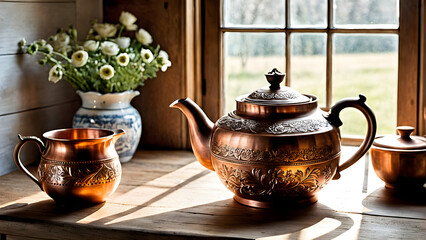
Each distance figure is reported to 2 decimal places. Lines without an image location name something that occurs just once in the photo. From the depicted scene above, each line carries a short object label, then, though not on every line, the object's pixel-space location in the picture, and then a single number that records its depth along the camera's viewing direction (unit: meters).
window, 1.58
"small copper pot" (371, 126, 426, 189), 1.29
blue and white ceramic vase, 1.54
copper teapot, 1.15
